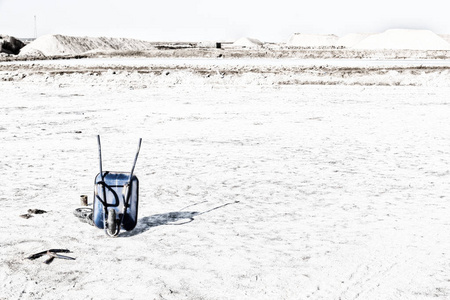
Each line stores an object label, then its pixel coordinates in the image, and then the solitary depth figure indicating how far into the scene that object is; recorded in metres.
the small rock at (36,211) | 6.00
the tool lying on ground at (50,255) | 4.71
